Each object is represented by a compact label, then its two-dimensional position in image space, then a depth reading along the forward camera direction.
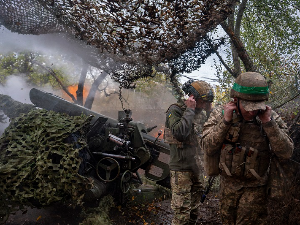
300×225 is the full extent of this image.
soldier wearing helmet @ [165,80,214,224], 4.03
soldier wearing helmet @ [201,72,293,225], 2.78
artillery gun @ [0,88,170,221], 4.71
